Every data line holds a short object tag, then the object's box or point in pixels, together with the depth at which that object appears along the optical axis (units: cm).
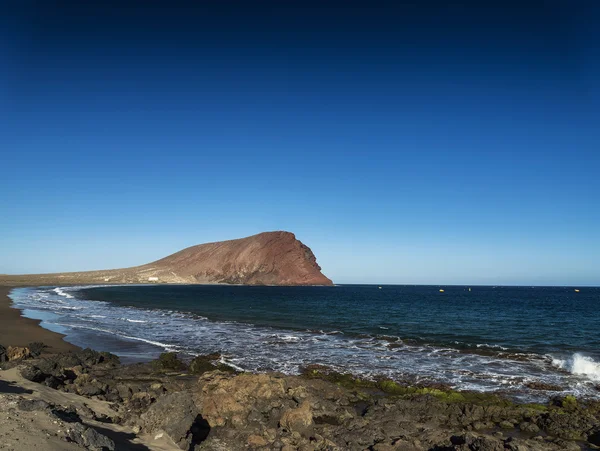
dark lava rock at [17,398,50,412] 779
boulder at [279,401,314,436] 1177
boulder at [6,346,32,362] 1925
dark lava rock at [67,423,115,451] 694
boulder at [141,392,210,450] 991
